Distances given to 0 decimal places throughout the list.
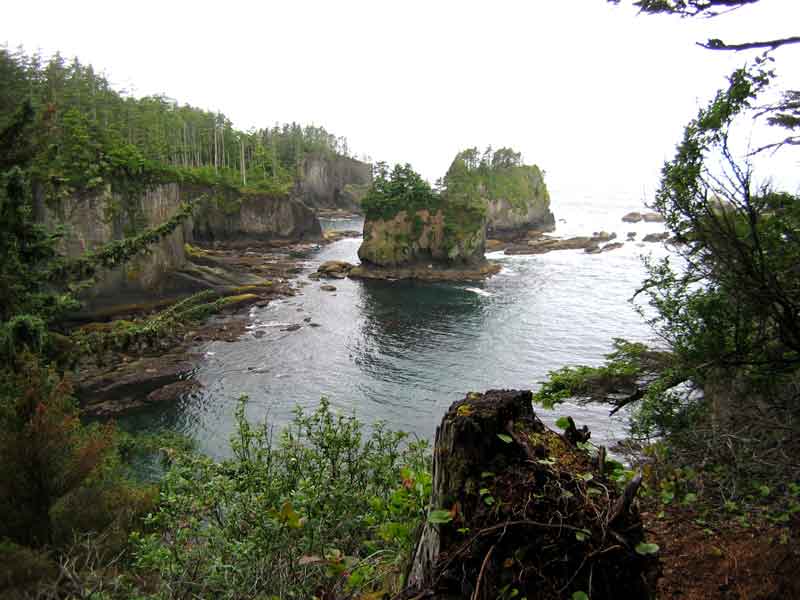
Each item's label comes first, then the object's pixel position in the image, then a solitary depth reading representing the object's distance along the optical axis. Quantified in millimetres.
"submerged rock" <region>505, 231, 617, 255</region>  72500
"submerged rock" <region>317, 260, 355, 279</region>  55691
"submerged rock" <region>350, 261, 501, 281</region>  55688
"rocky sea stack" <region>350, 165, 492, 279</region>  56969
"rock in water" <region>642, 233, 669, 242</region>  74150
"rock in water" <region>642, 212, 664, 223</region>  102831
